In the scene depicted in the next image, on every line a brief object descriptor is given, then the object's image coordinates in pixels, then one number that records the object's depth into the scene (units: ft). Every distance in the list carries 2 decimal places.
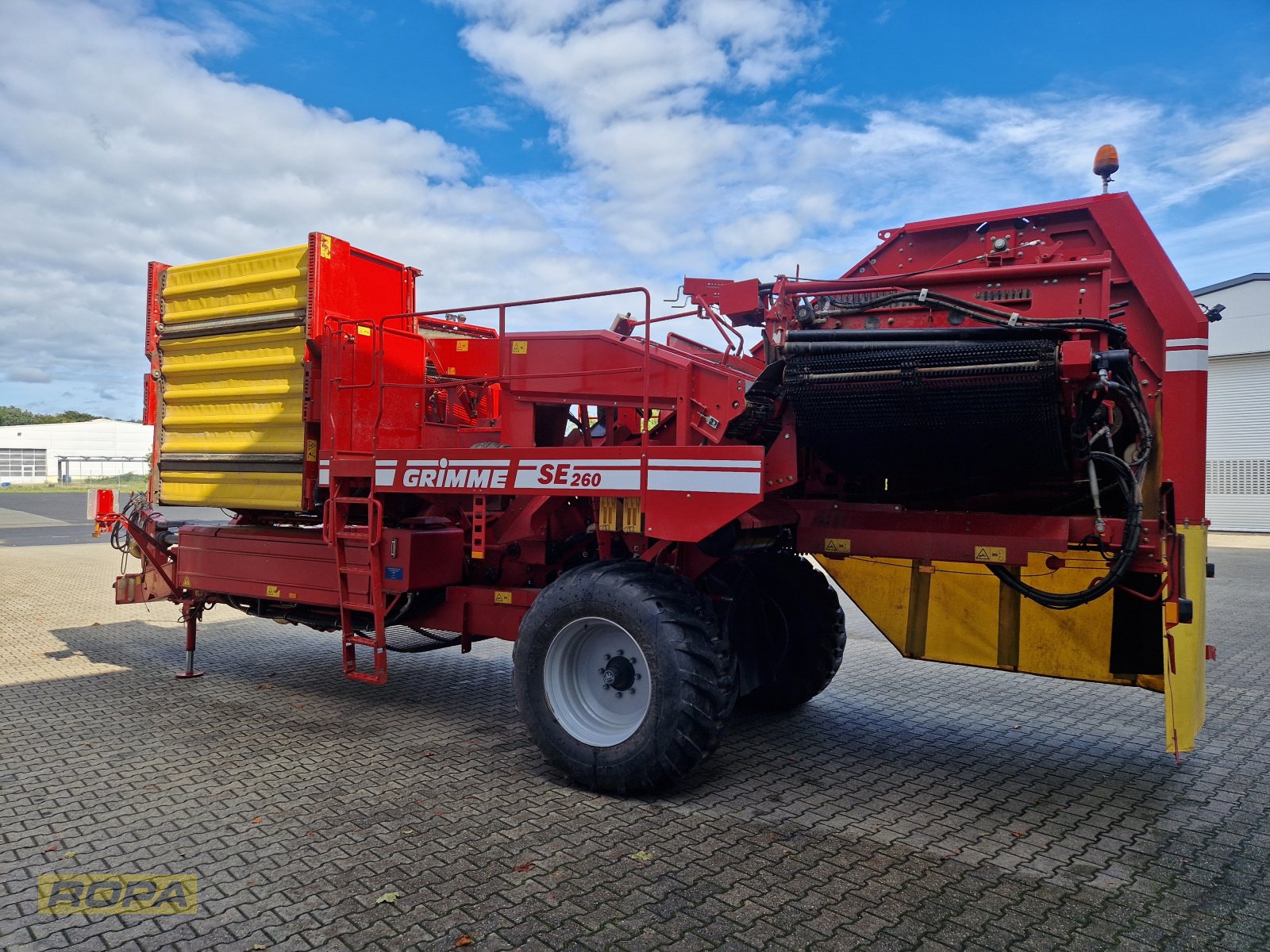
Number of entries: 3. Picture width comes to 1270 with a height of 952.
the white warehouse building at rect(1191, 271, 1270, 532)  75.25
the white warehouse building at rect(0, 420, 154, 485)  186.60
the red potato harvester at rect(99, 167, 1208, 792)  14.38
